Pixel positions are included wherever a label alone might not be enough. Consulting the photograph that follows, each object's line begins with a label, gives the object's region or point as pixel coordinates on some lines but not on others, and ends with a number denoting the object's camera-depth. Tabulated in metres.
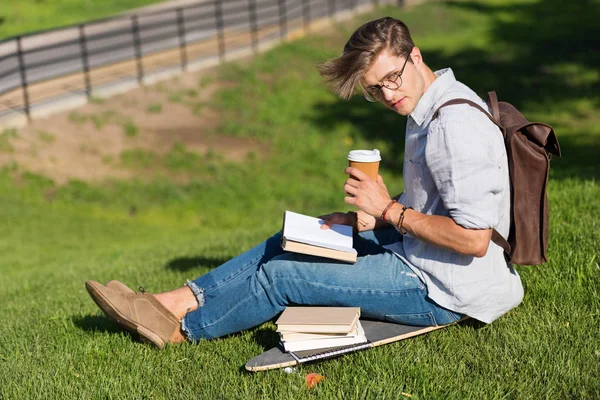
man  3.32
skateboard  3.53
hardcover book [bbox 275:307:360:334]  3.52
